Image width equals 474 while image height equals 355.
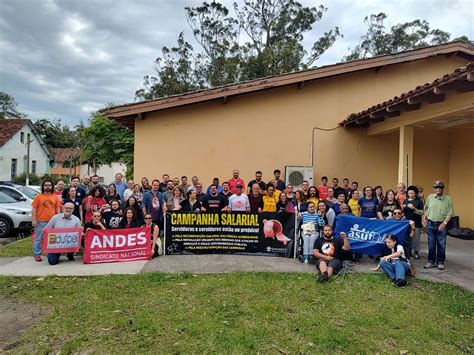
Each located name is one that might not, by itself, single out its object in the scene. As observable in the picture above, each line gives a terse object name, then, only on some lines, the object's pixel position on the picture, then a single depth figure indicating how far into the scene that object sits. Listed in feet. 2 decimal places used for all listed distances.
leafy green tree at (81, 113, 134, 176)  72.38
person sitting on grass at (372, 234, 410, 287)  19.47
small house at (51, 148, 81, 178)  189.37
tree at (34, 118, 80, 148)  223.71
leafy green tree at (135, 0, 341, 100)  92.27
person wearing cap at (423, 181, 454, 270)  22.61
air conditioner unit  36.96
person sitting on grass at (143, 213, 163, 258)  25.29
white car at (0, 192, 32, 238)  37.65
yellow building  36.52
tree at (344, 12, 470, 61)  100.42
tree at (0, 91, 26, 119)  205.26
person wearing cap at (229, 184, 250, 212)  27.44
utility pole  123.61
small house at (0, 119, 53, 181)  116.49
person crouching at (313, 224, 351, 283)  21.13
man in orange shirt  24.85
